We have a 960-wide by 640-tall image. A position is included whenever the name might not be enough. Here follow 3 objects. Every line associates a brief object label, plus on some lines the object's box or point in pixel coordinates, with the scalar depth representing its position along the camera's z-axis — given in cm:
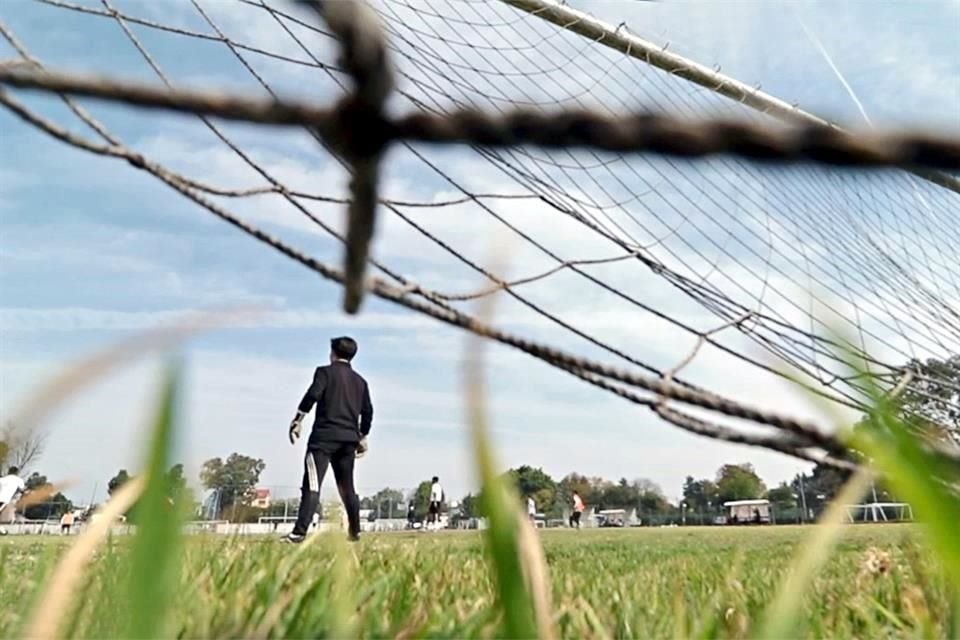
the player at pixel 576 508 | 2156
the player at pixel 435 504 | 1519
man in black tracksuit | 549
